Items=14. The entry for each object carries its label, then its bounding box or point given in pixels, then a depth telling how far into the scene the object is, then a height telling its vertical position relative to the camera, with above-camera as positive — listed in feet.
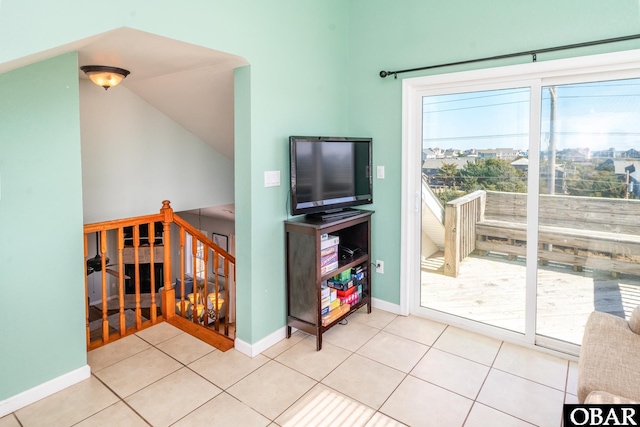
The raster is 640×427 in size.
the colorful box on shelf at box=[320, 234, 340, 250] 9.34 -1.37
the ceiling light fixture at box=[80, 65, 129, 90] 8.89 +2.67
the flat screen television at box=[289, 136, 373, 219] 9.20 +0.31
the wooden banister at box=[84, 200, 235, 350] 9.47 -2.70
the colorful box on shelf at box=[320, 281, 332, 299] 9.37 -2.61
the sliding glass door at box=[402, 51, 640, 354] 8.13 -0.23
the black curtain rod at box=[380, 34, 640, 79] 7.48 +2.92
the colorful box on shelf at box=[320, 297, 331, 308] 9.44 -2.87
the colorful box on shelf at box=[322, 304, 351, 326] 9.45 -3.24
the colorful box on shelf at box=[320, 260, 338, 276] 9.35 -2.01
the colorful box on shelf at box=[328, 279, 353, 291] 10.30 -2.63
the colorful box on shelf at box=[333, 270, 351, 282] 10.41 -2.44
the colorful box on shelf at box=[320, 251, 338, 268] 9.36 -1.79
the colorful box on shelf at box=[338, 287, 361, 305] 10.28 -3.05
